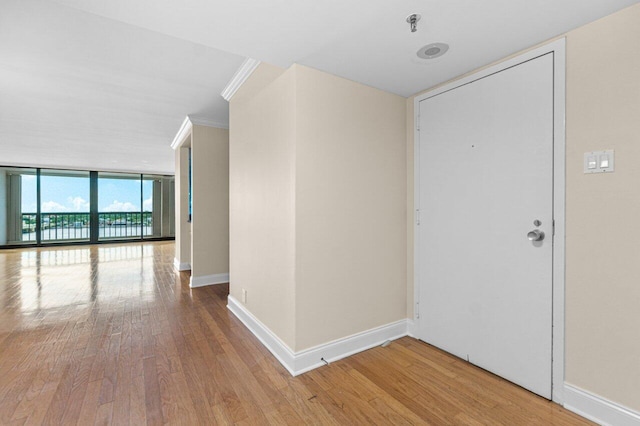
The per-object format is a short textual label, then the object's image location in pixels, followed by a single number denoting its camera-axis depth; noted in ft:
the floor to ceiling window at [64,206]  30.66
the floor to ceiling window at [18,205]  28.71
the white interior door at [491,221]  6.08
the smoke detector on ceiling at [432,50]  6.25
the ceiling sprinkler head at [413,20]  5.28
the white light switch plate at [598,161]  5.20
